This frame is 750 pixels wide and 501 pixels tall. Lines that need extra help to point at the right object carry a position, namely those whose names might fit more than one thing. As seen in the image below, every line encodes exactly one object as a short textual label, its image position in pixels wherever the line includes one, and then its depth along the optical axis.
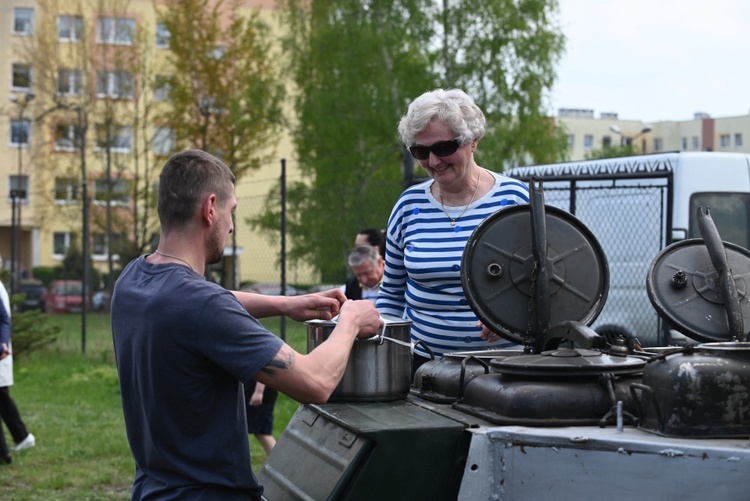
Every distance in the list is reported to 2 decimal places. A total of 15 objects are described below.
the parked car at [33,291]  31.65
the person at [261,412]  8.57
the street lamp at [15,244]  21.56
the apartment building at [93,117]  30.73
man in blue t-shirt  2.75
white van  10.90
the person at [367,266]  8.30
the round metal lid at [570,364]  2.74
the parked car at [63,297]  34.44
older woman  3.79
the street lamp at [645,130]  24.66
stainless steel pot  3.19
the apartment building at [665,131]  49.22
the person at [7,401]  10.21
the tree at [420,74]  27.12
